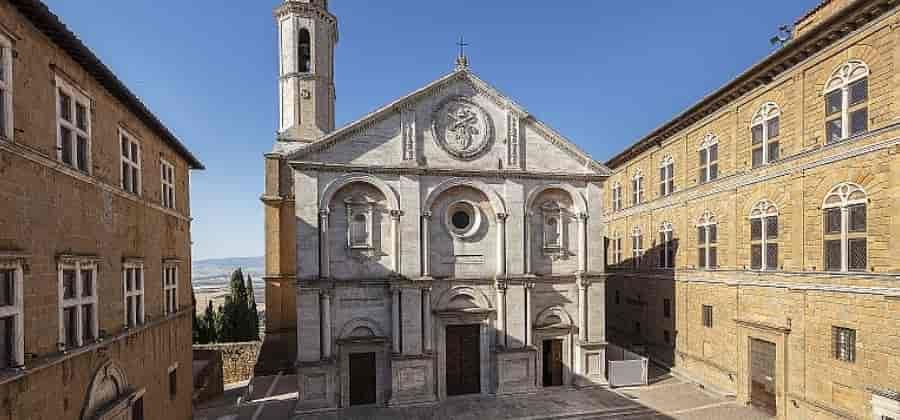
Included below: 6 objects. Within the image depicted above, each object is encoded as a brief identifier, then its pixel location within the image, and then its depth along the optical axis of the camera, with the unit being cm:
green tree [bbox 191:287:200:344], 2675
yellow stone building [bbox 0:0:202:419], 661
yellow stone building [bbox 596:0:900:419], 1120
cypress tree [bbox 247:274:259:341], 2869
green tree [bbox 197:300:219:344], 2695
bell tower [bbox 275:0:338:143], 2302
